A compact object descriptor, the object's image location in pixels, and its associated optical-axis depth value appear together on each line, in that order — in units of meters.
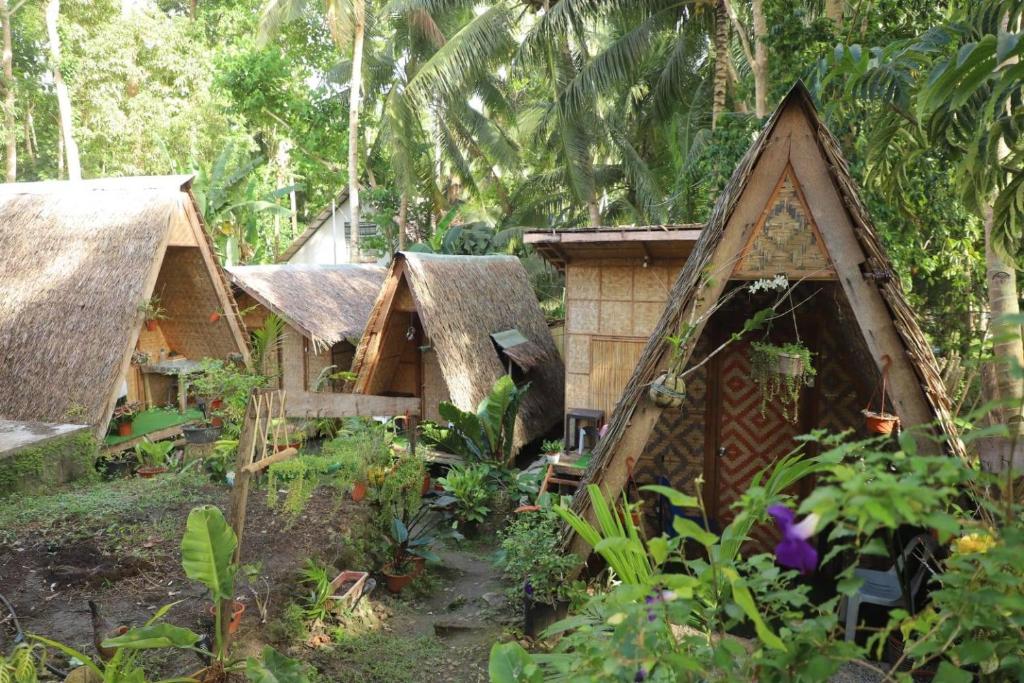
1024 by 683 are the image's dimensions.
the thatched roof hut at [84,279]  7.71
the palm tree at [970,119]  2.42
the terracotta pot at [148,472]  7.91
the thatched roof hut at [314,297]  11.17
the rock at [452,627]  5.48
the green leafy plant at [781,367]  4.53
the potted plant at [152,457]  7.95
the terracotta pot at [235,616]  4.41
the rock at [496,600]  5.85
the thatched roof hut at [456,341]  9.61
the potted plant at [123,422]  9.00
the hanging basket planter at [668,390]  4.06
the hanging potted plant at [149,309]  8.05
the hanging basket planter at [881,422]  4.46
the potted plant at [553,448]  8.23
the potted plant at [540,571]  4.47
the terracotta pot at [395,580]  6.09
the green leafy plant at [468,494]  7.73
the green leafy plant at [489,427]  8.90
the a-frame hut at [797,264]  3.84
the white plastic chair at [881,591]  4.41
